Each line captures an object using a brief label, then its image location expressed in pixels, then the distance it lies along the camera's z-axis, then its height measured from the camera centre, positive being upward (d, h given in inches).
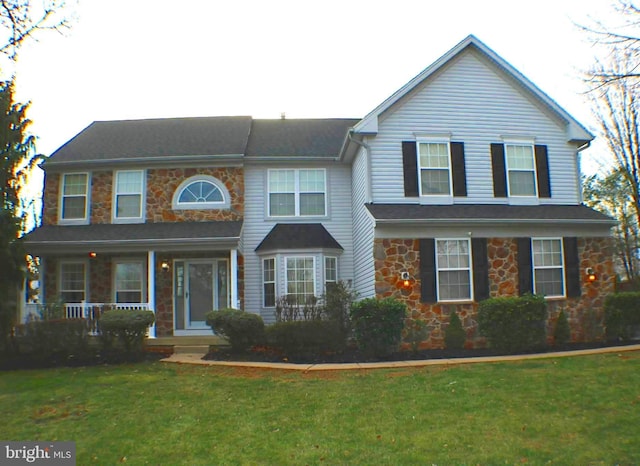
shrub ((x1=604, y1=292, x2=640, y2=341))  514.6 -18.8
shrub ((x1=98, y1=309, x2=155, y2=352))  474.9 -17.6
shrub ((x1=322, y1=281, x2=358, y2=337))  497.4 -3.1
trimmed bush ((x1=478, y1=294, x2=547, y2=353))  477.1 -21.4
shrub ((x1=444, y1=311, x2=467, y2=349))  511.5 -33.0
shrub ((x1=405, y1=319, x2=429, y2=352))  501.0 -28.3
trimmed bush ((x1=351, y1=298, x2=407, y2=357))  461.1 -20.0
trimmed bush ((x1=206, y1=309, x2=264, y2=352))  483.8 -19.3
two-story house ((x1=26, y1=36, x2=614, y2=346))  535.5 +94.7
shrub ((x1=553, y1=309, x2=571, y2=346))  524.7 -32.6
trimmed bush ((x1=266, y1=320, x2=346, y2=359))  469.7 -28.1
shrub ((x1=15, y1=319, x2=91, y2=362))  472.7 -25.6
